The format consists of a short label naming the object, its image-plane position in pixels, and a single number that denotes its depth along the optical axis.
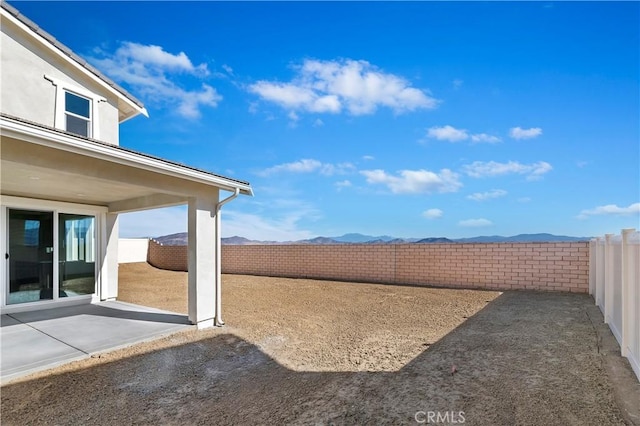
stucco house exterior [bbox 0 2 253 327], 4.54
